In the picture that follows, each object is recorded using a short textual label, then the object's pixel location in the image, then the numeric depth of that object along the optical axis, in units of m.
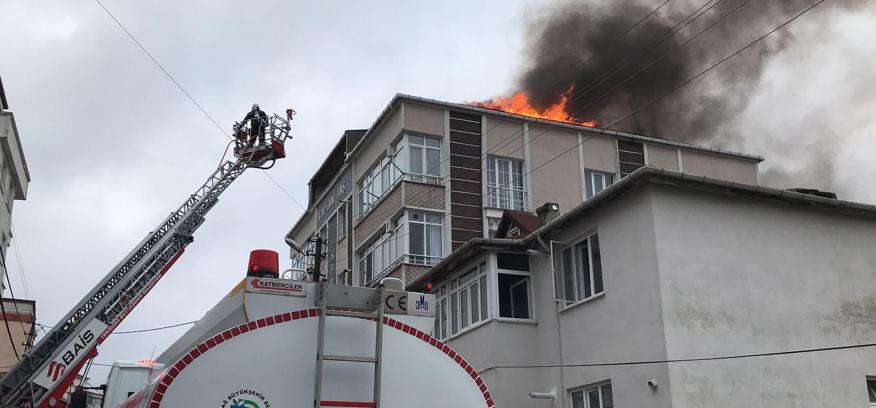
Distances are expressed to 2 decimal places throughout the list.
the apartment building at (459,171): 29.81
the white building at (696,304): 15.24
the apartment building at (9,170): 33.38
